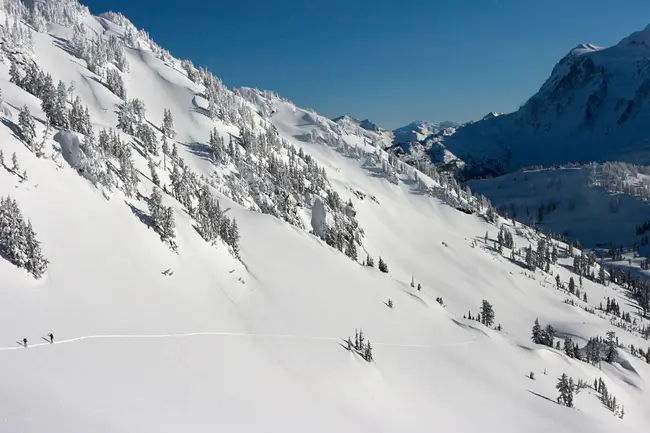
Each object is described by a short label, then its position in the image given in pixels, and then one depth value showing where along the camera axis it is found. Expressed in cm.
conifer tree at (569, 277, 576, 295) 13958
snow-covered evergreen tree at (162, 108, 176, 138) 11096
